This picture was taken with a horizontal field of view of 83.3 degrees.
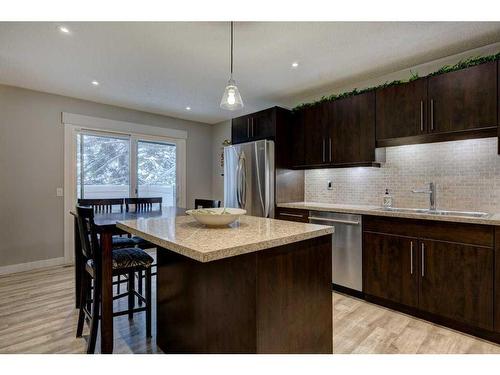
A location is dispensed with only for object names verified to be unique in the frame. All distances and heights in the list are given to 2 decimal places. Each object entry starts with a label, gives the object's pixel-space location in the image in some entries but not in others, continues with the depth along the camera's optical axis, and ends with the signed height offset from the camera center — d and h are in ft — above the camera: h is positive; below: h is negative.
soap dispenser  10.25 -0.55
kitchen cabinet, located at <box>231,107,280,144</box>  12.44 +2.86
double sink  8.15 -0.83
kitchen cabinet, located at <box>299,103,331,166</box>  11.44 +2.20
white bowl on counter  5.55 -0.62
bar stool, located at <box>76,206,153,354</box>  6.09 -1.88
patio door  14.28 +1.16
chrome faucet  9.29 -0.31
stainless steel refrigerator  12.07 +0.42
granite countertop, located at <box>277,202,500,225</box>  6.97 -0.81
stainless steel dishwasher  9.43 -2.18
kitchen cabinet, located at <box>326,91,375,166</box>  10.09 +2.09
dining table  6.05 -2.10
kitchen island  4.35 -1.78
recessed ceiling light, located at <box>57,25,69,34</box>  7.61 +4.33
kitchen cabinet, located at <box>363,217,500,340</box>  6.99 -2.31
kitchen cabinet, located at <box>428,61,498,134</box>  7.53 +2.44
